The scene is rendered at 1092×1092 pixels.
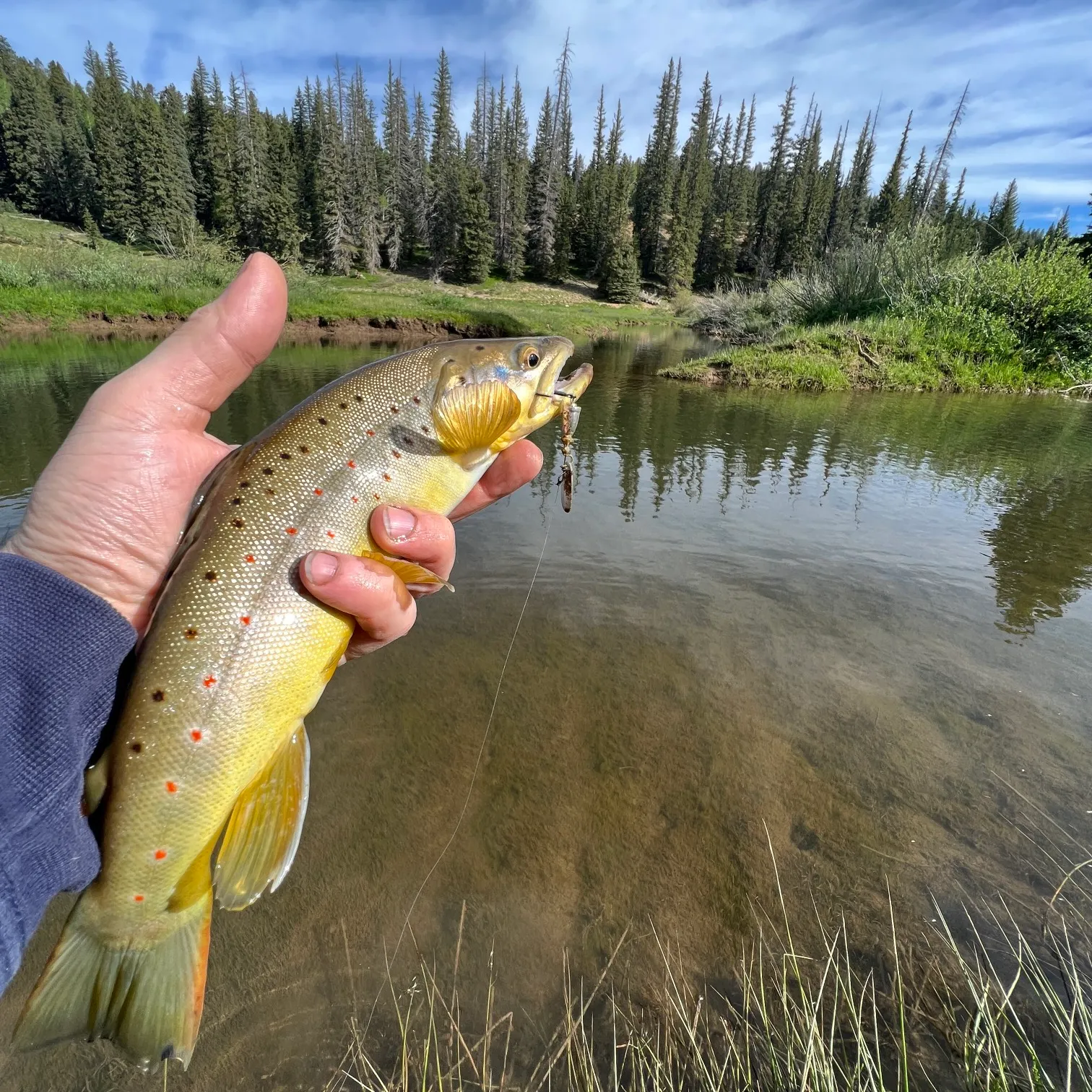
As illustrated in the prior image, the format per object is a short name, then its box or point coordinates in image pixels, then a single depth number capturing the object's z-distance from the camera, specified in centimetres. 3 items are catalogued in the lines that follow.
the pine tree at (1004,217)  8446
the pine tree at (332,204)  6662
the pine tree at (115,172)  6662
